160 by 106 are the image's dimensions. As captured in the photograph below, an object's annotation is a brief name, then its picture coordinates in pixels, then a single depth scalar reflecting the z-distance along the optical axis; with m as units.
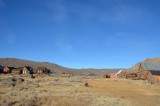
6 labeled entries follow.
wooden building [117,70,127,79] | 60.55
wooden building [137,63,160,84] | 42.48
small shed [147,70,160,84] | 32.43
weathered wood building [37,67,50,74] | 70.00
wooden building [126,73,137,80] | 51.41
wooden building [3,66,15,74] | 62.80
